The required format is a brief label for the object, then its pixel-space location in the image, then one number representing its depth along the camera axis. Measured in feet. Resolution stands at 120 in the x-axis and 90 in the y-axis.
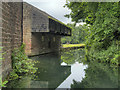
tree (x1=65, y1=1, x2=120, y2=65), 31.76
